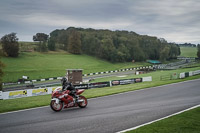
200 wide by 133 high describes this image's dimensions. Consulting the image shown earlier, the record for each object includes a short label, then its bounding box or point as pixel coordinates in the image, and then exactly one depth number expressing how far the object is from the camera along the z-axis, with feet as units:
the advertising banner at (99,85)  87.36
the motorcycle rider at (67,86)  39.05
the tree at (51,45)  287.03
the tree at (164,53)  349.70
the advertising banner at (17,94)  67.31
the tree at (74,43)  294.31
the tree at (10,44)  201.77
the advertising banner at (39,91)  71.87
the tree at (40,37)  365.57
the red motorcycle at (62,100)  37.60
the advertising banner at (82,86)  82.37
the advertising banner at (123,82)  95.91
